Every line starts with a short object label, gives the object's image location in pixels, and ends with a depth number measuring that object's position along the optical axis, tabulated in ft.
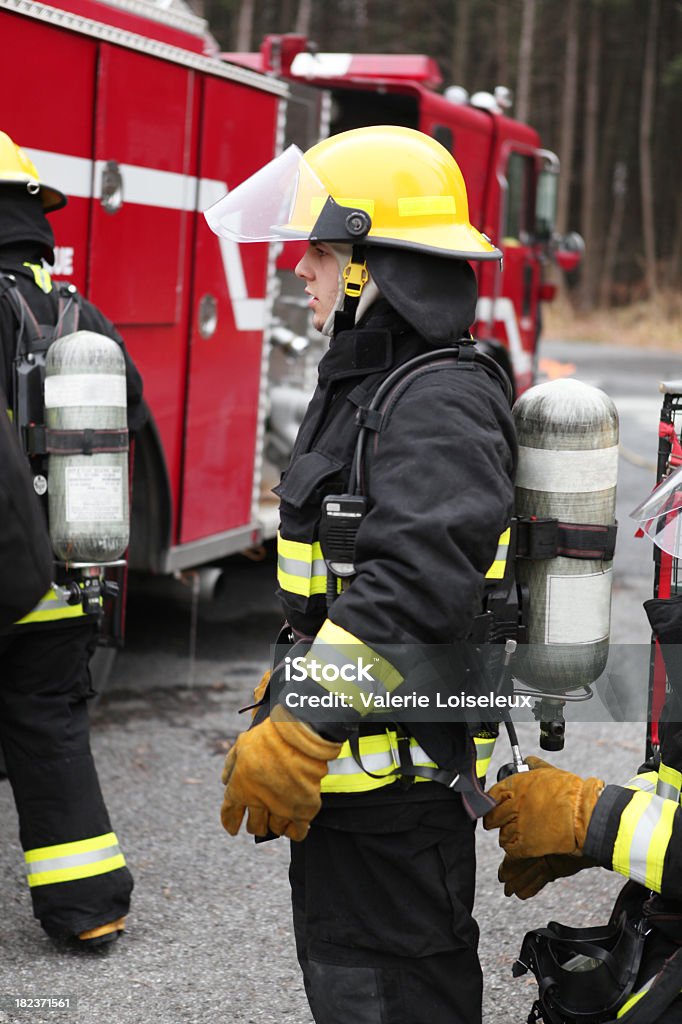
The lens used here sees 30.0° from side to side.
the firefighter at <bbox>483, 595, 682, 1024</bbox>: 6.79
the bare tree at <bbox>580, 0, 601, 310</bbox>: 107.45
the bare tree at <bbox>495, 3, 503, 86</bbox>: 99.55
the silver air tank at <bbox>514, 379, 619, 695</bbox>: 7.48
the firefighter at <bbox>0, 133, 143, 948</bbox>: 10.57
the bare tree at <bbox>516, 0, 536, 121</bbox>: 88.43
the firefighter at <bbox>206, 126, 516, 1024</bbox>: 6.52
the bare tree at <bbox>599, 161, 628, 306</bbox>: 116.37
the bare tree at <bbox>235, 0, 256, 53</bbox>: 74.95
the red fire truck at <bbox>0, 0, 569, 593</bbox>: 13.25
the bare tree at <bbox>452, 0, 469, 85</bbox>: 98.32
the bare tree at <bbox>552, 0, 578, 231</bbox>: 102.64
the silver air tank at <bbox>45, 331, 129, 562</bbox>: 10.49
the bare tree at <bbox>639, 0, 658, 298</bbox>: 109.52
